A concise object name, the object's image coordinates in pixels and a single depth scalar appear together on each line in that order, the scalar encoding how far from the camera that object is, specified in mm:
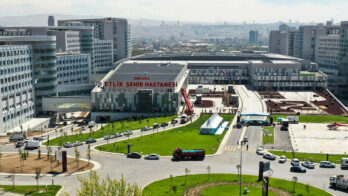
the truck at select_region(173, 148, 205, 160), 94125
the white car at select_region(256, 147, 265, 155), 98938
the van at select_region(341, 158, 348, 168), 88750
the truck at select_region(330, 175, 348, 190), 74938
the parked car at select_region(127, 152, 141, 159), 96000
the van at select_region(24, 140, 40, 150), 105750
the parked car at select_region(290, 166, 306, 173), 84962
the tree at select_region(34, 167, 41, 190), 76500
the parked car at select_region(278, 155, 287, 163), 92312
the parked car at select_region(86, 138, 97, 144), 111375
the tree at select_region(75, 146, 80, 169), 88006
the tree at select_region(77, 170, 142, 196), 51781
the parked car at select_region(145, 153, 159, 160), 95062
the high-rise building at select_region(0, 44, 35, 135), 129375
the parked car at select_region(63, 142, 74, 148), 107088
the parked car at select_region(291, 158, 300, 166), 88475
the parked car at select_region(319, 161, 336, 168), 88688
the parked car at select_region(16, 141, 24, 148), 108519
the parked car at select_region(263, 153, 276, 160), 94562
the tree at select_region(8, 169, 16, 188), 76725
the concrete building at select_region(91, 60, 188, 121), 148375
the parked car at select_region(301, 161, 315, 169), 87812
